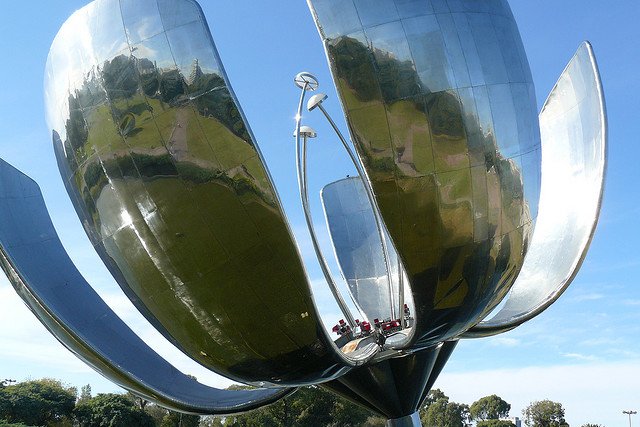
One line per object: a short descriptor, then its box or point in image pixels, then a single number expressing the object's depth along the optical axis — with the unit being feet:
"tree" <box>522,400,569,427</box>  269.44
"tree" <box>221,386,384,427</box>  174.29
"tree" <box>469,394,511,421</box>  304.30
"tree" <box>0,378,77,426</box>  163.48
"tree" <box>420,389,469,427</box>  272.62
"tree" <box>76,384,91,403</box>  208.07
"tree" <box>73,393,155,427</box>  163.32
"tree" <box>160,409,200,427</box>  173.37
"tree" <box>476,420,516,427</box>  259.60
